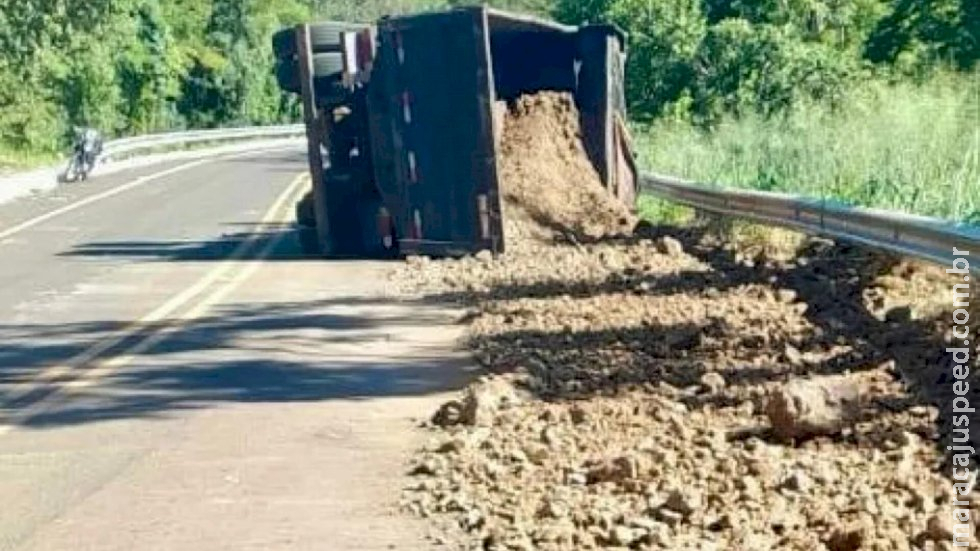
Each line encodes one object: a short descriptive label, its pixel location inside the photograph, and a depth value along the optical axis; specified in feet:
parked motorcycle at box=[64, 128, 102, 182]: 140.05
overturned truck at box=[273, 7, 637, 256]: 60.29
